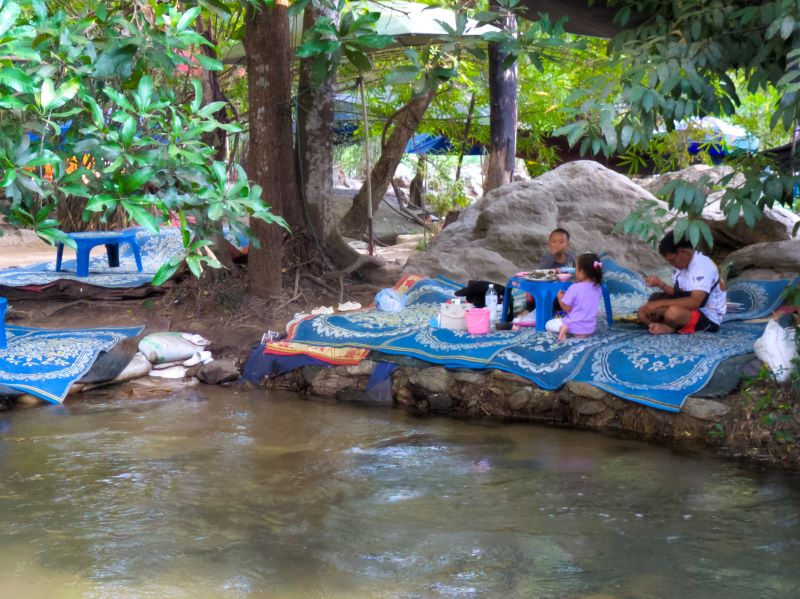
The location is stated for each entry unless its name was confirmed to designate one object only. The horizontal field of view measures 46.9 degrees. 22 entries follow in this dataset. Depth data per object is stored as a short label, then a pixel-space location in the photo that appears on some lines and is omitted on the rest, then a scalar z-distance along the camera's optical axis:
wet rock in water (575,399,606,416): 6.36
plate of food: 7.14
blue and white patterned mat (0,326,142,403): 7.23
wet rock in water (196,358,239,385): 7.86
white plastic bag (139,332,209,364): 7.99
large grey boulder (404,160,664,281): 9.48
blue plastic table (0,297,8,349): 7.47
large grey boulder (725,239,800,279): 8.17
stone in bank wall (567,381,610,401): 6.30
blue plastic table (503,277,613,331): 7.01
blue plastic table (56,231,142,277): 9.75
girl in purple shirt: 6.68
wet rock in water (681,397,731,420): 5.91
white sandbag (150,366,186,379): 7.93
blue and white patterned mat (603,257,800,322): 7.36
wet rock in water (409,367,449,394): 7.00
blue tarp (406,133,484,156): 16.19
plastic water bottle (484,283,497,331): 7.50
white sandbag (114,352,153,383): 7.75
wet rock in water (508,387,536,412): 6.62
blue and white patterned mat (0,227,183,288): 9.62
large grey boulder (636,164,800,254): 9.62
